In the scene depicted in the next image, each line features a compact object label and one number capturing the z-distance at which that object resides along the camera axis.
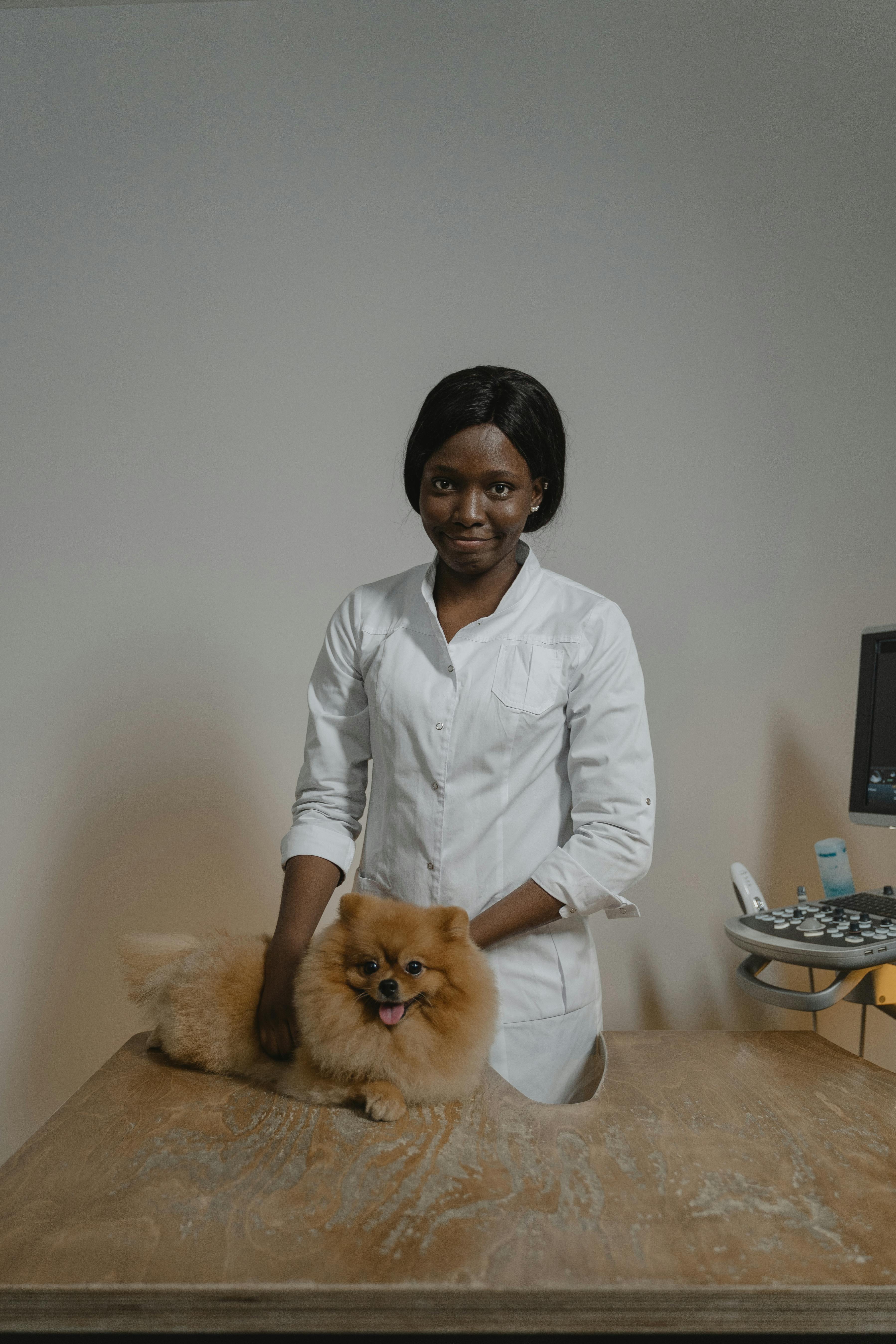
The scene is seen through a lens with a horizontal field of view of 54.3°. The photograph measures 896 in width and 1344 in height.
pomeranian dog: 1.21
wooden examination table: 0.85
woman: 1.47
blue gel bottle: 2.13
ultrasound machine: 1.67
